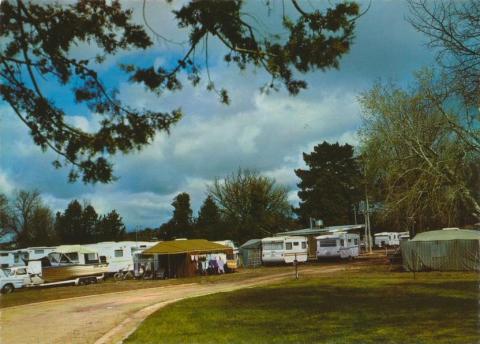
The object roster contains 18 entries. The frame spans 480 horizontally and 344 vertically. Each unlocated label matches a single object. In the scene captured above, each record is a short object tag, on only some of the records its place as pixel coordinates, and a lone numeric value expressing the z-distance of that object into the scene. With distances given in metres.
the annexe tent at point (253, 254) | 41.47
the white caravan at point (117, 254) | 35.47
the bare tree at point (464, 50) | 11.48
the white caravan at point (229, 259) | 35.03
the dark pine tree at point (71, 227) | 57.47
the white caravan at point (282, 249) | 38.81
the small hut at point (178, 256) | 33.44
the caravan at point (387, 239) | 63.88
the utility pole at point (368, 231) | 53.56
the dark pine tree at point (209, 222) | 53.69
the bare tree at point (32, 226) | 49.34
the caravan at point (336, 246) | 40.16
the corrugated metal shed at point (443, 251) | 27.78
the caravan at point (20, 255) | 37.88
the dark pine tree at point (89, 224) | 58.18
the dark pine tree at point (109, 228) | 58.94
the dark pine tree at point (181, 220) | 57.66
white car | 28.27
